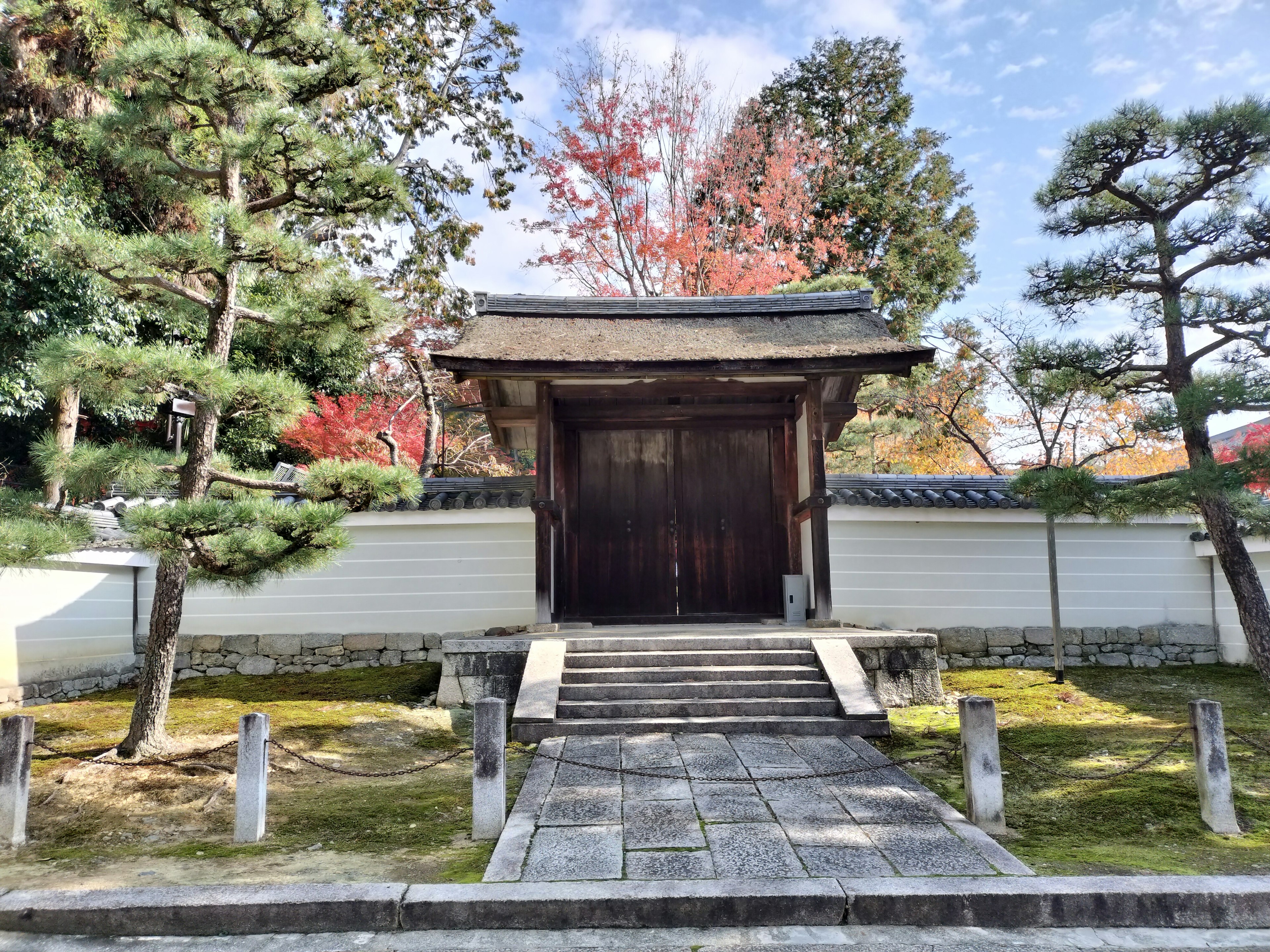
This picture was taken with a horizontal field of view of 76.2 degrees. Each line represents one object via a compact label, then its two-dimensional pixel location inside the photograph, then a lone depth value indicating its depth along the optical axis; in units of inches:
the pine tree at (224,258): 217.2
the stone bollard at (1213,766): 186.2
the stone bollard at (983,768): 187.2
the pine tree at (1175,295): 247.3
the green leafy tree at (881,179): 820.6
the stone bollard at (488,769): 186.5
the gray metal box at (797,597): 383.6
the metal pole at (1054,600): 365.1
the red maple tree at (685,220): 773.9
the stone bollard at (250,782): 185.9
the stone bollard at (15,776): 185.5
